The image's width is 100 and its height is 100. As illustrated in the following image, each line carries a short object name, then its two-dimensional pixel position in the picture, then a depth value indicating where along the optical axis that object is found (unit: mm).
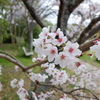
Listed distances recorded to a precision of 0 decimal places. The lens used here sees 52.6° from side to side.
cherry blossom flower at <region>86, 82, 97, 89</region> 781
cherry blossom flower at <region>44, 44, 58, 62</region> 168
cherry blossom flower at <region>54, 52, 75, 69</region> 167
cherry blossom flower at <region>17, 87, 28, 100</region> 391
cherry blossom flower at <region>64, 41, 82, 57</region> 163
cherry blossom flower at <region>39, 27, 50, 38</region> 180
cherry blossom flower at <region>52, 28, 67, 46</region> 170
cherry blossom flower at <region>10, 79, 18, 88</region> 460
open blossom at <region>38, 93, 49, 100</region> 429
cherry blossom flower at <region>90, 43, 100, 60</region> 142
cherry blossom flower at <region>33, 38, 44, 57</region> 175
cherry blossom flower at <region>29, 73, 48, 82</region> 442
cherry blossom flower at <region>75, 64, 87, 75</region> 737
